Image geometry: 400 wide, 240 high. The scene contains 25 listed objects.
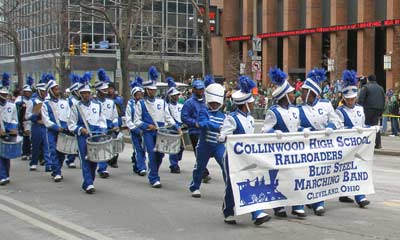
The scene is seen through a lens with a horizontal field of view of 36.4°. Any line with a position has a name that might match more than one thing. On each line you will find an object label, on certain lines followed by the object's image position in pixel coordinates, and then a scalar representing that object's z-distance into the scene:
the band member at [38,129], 13.52
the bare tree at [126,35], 25.11
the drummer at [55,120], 12.41
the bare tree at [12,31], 33.83
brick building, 46.09
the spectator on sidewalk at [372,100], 17.33
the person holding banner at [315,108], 8.69
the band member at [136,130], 12.70
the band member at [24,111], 15.79
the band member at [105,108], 12.02
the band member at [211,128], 9.38
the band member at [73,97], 12.35
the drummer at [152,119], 11.48
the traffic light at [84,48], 41.55
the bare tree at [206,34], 22.73
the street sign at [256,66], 23.12
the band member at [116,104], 14.57
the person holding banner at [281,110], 8.26
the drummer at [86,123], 10.79
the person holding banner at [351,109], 9.15
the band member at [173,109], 13.36
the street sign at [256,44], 22.95
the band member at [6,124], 11.75
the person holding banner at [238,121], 8.10
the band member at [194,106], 11.09
